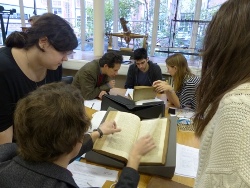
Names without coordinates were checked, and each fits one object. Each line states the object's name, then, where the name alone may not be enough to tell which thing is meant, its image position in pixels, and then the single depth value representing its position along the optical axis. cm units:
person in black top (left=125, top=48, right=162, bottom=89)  270
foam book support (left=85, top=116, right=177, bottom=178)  80
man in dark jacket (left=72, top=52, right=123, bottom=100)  214
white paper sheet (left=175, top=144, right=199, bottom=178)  88
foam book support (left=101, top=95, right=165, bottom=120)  121
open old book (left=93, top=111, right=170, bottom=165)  82
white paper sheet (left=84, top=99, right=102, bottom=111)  159
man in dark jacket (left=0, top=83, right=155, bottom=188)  58
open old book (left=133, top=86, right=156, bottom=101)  156
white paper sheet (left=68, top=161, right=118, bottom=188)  80
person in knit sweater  44
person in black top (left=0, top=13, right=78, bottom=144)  93
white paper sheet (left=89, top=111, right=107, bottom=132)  111
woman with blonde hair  171
